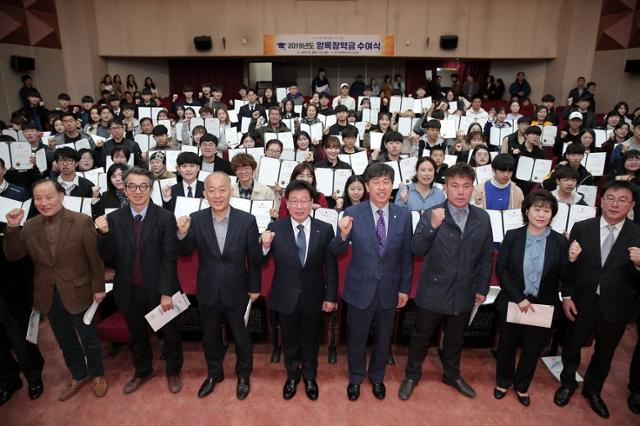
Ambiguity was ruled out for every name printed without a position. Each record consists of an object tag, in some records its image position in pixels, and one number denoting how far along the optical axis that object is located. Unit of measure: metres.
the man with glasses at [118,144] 5.32
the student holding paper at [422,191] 3.65
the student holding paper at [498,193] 3.71
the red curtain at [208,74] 14.33
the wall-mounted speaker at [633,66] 10.01
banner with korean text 12.38
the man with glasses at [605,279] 2.48
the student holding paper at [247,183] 3.83
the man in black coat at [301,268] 2.54
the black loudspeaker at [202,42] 12.19
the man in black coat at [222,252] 2.56
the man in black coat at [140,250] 2.60
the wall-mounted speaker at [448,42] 12.09
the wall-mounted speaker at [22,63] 9.91
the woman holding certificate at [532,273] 2.53
